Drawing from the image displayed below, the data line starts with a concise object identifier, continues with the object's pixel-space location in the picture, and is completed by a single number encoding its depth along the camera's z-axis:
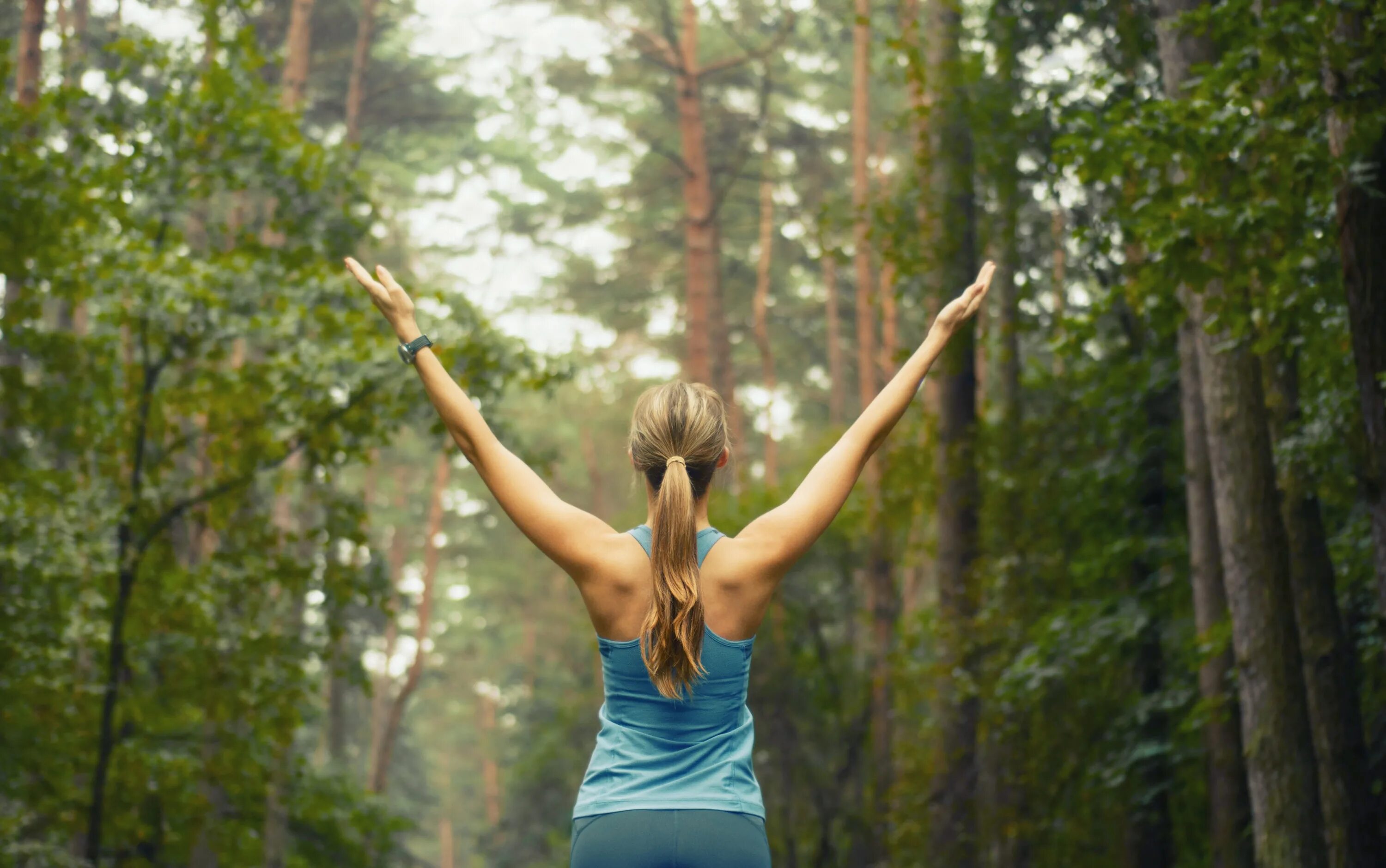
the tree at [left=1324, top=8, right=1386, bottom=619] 5.57
